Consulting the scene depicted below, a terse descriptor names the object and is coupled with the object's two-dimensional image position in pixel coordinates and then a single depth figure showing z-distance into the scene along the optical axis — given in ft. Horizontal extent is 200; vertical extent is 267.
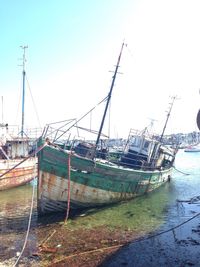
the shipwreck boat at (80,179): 38.88
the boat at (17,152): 60.93
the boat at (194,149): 259.71
